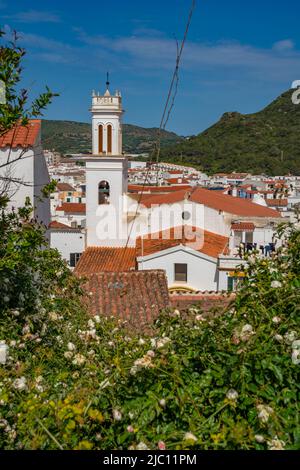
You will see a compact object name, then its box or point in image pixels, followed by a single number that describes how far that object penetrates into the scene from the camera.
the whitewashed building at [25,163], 9.80
